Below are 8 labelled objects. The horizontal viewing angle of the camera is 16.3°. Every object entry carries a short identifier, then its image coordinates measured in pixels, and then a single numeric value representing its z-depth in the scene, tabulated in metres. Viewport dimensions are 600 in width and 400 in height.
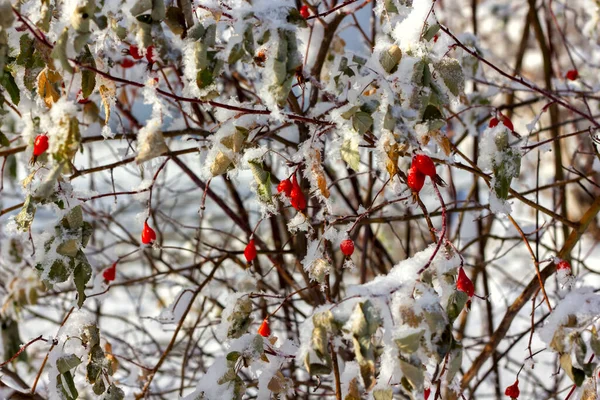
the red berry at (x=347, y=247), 1.83
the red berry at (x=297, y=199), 1.81
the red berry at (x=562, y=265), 1.85
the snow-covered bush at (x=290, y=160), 1.70
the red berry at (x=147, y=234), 1.89
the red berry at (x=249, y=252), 1.89
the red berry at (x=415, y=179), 1.74
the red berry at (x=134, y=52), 1.87
